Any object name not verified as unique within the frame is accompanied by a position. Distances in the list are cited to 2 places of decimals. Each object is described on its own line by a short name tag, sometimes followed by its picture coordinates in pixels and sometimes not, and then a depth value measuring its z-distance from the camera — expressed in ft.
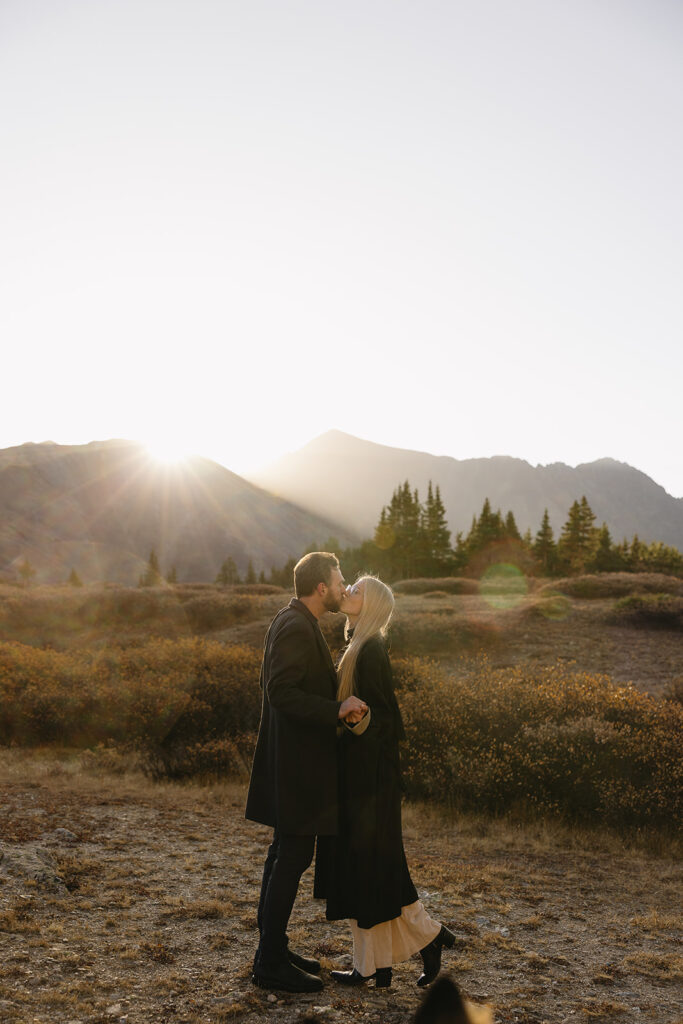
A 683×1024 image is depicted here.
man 13.26
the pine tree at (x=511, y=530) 198.84
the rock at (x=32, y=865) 19.79
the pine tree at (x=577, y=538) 180.96
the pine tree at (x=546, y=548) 190.29
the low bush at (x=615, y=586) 97.71
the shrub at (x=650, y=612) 76.23
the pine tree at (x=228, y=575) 296.57
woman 13.44
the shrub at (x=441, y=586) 134.79
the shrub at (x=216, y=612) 92.12
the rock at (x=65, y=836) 24.79
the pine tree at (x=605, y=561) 168.14
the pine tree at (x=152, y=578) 299.83
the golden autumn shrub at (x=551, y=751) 29.73
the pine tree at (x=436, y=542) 189.47
